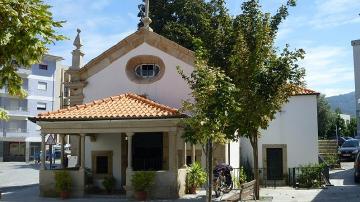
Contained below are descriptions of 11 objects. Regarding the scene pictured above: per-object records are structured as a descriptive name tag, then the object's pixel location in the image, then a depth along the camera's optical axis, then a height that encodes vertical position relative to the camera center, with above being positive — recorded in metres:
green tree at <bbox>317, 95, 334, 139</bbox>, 62.19 +2.44
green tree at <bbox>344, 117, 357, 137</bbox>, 76.16 +1.25
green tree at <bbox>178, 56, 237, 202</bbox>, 12.45 +0.72
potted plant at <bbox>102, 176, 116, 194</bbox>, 19.38 -1.77
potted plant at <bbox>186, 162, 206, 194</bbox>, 18.58 -1.50
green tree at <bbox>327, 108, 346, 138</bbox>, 67.12 +1.66
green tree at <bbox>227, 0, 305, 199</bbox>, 16.28 +2.02
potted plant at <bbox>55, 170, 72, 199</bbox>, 17.55 -1.57
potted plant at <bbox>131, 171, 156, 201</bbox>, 16.94 -1.56
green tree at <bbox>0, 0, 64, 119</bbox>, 6.13 +1.32
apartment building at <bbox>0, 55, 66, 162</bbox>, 59.09 +3.63
